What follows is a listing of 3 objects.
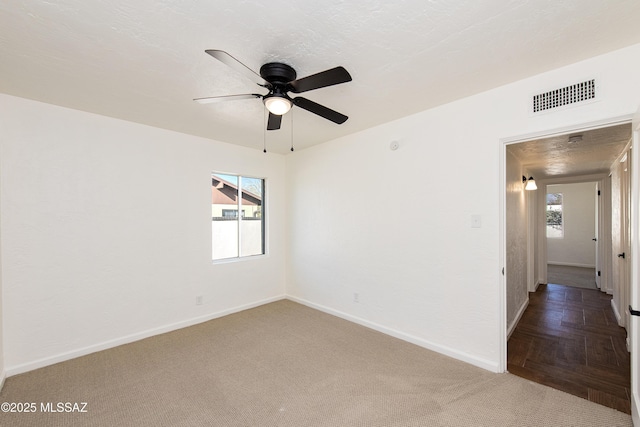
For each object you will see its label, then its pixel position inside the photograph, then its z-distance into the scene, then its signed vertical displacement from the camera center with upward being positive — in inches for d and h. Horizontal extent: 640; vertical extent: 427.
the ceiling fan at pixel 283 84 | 67.7 +34.4
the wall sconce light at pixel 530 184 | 176.4 +21.9
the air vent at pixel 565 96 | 77.8 +36.3
